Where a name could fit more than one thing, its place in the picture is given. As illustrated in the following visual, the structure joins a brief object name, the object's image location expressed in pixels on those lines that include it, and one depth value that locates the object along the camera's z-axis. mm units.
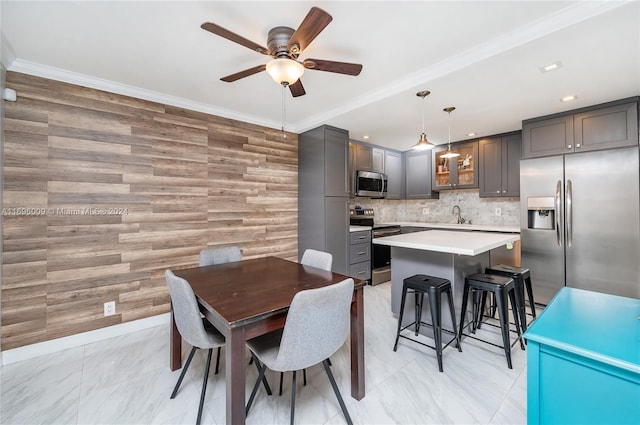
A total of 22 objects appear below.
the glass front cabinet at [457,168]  4340
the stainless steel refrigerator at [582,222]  2688
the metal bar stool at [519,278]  2287
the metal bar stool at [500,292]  2027
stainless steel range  4230
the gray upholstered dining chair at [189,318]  1388
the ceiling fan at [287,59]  1581
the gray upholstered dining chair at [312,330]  1238
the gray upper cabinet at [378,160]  4656
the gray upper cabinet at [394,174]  4945
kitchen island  2227
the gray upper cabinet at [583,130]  2722
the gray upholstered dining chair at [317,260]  2090
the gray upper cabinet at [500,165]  3881
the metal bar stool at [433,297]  2008
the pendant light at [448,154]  3035
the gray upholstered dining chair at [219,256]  2342
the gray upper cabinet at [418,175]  4855
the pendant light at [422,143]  2611
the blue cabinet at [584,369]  837
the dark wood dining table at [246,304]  1205
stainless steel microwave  4308
